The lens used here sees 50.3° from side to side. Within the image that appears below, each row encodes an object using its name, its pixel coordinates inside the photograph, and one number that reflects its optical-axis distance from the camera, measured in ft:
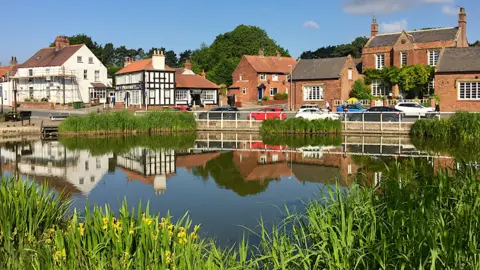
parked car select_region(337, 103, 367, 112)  145.48
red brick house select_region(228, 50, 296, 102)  219.82
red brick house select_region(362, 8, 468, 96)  170.91
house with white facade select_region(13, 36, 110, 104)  213.46
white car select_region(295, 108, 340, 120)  127.24
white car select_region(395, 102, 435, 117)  133.39
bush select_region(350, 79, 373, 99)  177.47
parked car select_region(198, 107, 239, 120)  131.85
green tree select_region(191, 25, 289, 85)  322.55
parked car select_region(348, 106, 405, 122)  115.24
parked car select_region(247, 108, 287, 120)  131.64
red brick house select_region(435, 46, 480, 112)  140.46
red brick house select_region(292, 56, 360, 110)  177.17
